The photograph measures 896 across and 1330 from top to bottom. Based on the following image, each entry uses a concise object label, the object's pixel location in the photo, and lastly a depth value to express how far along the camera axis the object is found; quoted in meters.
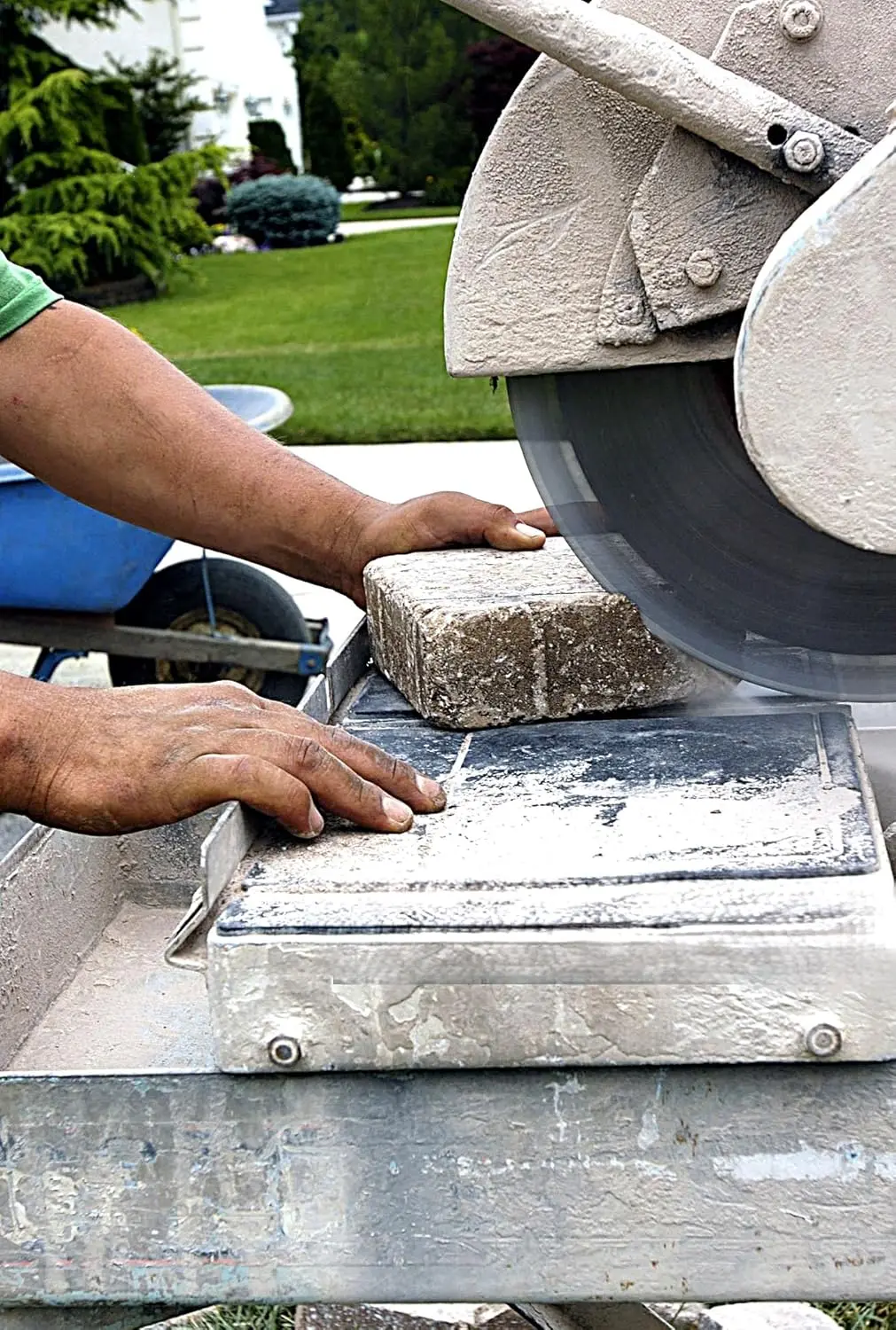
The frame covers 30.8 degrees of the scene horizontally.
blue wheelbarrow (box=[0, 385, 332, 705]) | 3.67
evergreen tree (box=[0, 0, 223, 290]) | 14.20
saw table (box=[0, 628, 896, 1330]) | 1.14
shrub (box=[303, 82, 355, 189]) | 33.03
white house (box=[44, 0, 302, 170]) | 24.86
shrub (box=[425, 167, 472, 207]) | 30.22
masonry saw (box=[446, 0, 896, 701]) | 1.26
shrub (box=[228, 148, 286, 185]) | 26.70
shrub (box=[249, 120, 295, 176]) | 31.16
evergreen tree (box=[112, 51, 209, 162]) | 19.16
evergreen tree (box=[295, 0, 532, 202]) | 31.00
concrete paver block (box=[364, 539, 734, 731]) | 1.64
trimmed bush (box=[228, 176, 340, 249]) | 22.02
